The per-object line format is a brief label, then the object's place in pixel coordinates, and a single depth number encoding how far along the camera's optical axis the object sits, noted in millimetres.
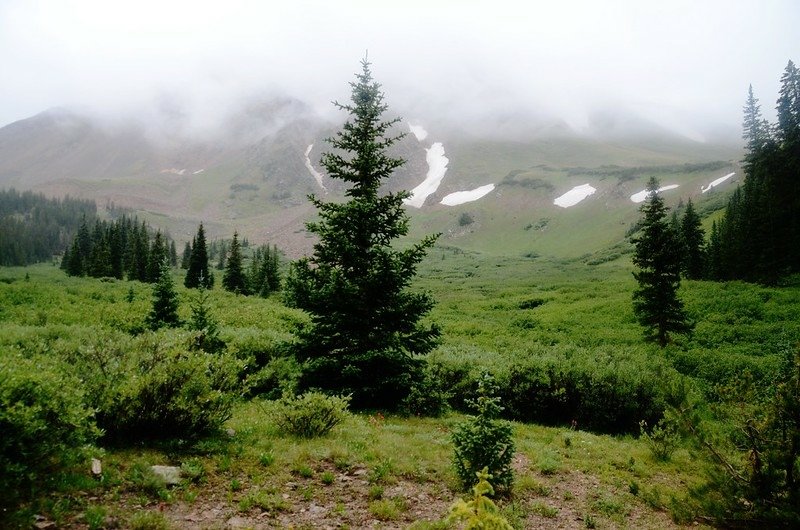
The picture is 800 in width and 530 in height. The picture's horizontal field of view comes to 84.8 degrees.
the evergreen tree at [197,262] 67062
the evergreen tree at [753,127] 64594
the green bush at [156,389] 8062
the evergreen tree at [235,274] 71938
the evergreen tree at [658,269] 28031
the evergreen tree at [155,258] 79825
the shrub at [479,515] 3662
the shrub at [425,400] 14586
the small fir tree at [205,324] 17062
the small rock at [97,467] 6996
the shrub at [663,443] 12461
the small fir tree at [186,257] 115219
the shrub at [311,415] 10477
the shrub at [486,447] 9078
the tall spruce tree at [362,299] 13727
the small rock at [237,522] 6742
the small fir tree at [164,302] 24500
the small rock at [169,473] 7355
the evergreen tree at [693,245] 57438
